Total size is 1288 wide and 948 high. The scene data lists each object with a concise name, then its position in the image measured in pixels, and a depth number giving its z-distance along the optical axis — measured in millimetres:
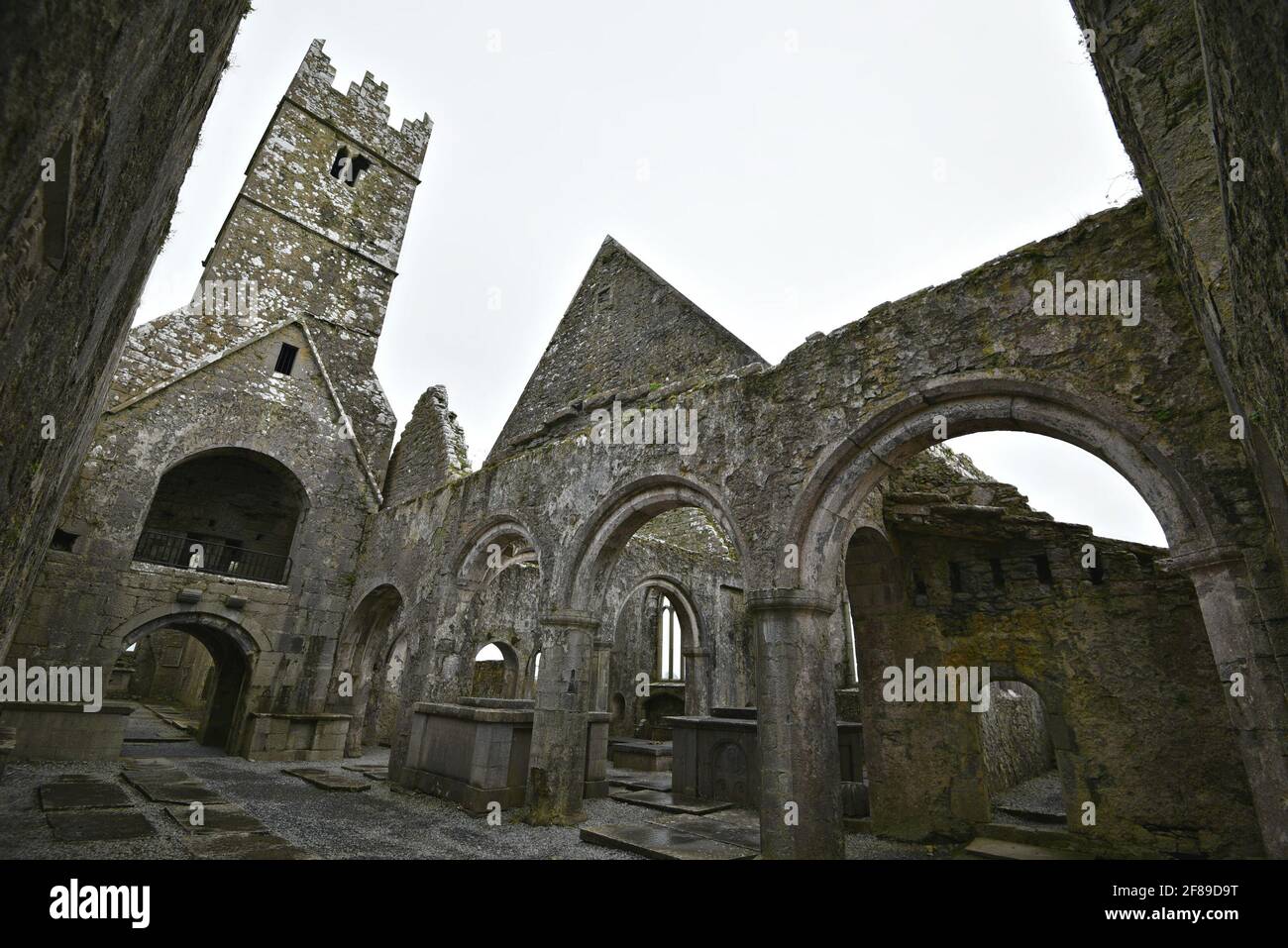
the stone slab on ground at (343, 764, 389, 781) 9272
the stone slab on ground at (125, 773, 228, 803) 6465
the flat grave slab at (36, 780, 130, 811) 5801
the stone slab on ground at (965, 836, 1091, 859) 5873
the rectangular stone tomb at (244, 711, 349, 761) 10578
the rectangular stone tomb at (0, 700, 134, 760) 8430
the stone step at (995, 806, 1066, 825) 7080
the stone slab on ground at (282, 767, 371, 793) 7952
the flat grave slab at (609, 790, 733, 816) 7528
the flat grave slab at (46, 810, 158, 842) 4820
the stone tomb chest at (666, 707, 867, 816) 8086
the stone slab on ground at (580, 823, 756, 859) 5215
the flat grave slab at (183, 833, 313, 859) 4574
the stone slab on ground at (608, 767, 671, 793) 9500
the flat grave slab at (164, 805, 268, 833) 5355
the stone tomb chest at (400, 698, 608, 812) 7238
